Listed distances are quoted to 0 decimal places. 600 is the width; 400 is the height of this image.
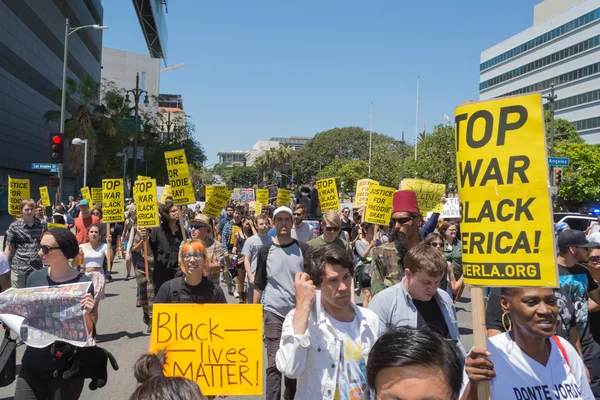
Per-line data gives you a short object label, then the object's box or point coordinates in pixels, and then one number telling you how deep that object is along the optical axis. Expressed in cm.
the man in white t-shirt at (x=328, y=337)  323
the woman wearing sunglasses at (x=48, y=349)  409
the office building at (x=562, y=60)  6384
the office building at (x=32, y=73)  3684
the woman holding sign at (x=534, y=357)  304
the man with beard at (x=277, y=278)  602
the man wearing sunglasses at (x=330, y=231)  790
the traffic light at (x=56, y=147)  1842
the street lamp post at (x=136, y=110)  3798
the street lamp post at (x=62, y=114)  2102
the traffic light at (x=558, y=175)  2717
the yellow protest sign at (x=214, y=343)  435
